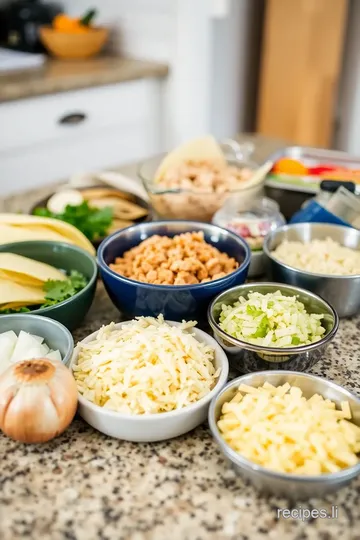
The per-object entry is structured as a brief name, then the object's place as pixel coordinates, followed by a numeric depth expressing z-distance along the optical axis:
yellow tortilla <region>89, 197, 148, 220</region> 1.47
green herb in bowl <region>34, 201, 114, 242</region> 1.38
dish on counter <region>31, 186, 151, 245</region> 1.38
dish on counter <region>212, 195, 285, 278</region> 1.31
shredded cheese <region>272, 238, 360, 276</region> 1.18
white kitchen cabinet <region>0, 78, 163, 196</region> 2.47
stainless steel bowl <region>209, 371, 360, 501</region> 0.74
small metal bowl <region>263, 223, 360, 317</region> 1.13
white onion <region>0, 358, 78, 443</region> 0.82
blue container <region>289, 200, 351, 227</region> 1.34
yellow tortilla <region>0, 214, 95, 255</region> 1.23
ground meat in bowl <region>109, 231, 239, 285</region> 1.11
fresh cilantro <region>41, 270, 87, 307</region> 1.10
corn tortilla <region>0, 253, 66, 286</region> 1.09
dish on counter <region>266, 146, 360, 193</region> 1.58
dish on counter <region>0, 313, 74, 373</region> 0.95
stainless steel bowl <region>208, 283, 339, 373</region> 0.94
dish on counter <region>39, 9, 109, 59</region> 2.84
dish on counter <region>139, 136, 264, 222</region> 1.42
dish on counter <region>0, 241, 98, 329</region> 1.07
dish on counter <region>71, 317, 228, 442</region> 0.85
